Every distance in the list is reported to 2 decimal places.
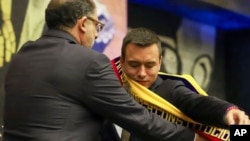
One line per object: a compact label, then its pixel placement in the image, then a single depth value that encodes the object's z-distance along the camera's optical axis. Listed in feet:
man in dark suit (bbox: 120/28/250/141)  17.64
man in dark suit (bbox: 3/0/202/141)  17.12
